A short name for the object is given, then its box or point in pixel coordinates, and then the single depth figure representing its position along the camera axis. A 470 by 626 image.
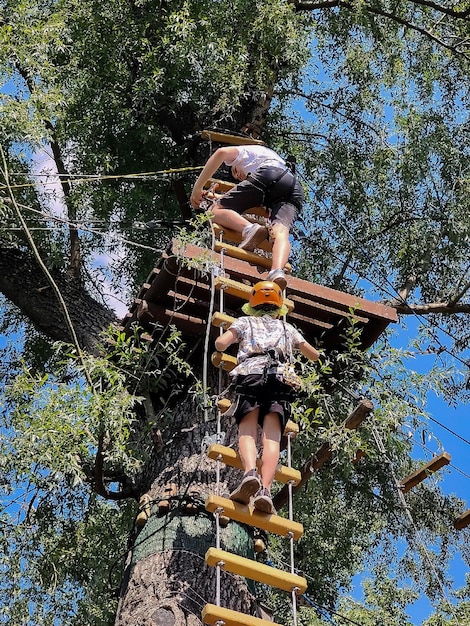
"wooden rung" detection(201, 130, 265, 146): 7.46
